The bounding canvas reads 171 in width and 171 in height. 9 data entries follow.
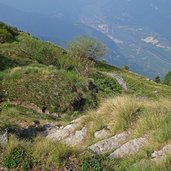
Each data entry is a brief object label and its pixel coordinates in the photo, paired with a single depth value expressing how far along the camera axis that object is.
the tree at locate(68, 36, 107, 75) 55.49
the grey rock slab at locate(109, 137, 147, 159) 9.18
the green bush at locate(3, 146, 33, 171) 8.38
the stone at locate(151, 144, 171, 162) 8.34
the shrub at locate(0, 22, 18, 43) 39.50
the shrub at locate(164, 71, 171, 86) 107.25
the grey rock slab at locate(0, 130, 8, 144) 9.09
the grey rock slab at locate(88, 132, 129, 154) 9.77
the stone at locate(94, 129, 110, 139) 10.55
